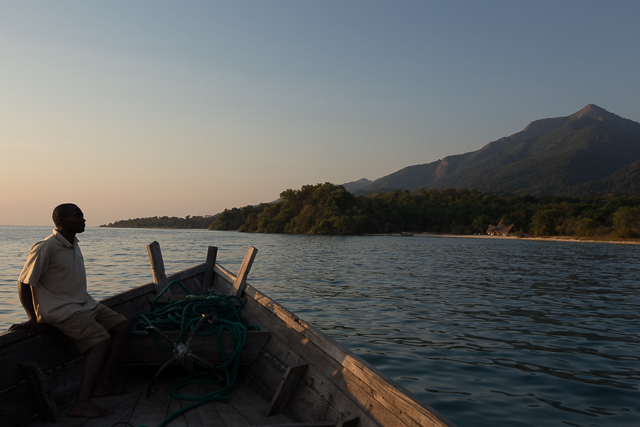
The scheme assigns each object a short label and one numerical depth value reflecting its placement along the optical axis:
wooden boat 2.77
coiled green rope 3.64
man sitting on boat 3.25
